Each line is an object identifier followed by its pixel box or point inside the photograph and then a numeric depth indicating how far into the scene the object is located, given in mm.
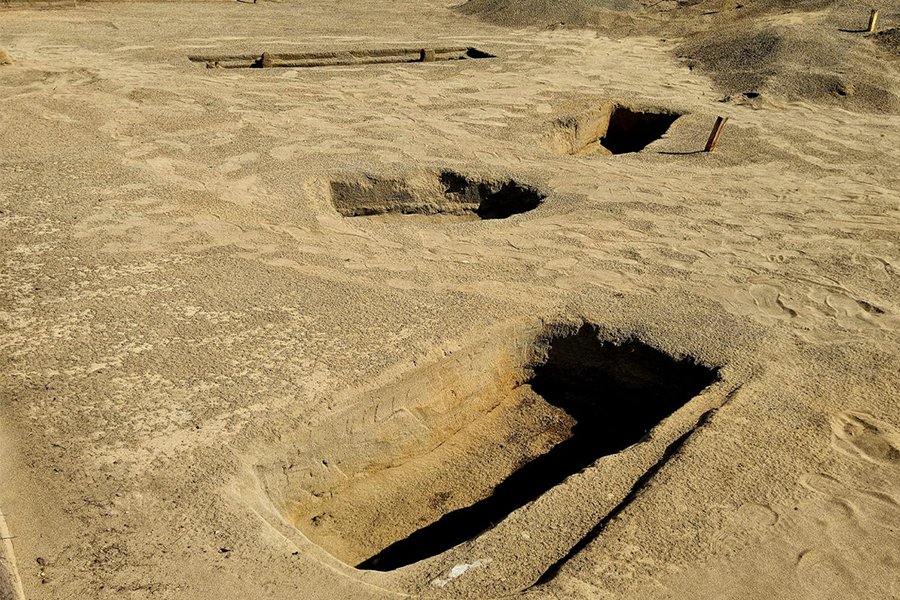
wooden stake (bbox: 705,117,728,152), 6109
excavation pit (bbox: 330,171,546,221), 5445
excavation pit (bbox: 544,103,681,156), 7125
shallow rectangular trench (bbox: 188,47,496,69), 8906
